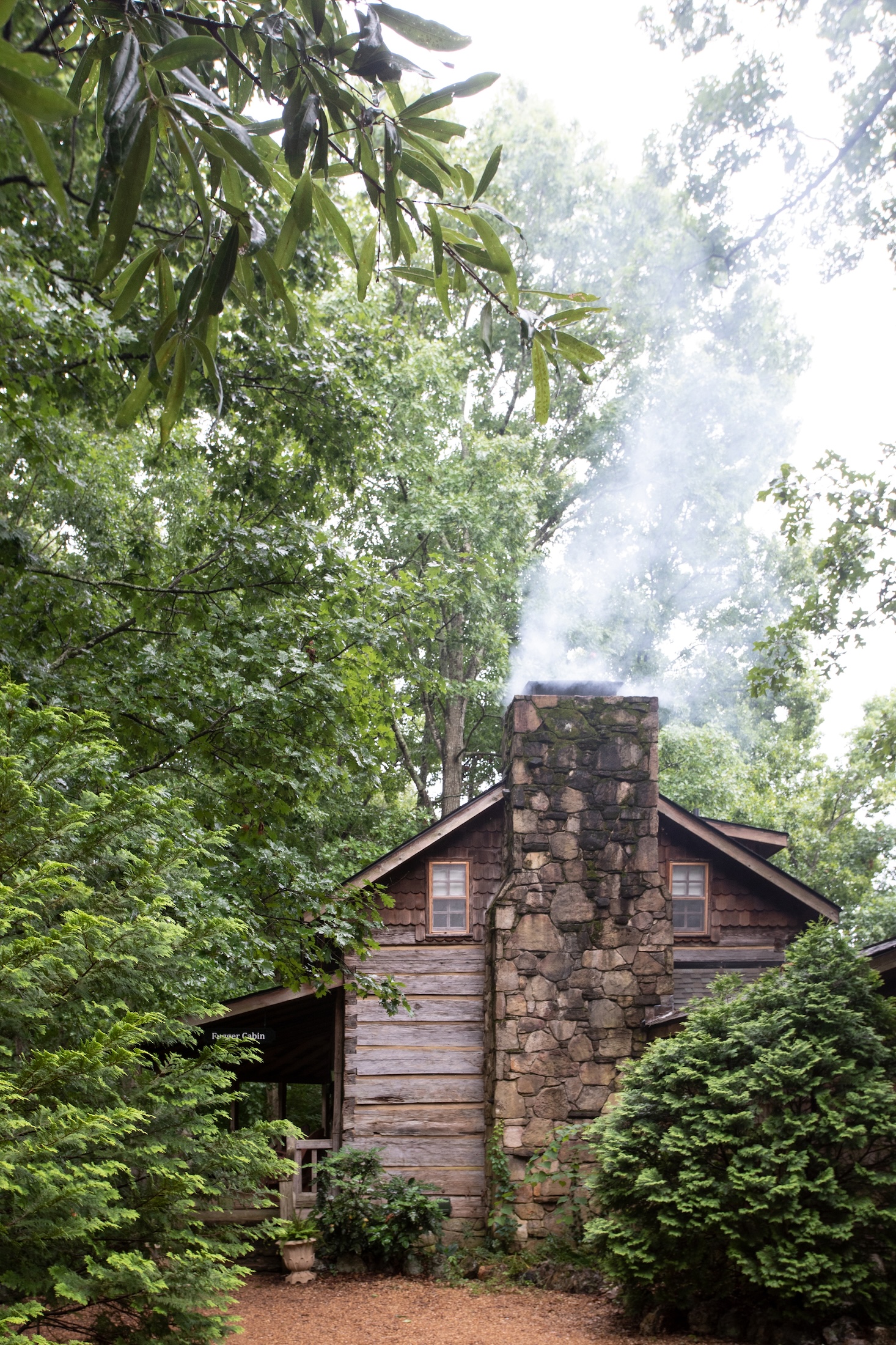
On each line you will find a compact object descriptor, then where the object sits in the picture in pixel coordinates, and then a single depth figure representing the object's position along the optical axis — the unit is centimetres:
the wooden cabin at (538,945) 991
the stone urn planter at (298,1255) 984
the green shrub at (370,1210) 998
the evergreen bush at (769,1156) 602
